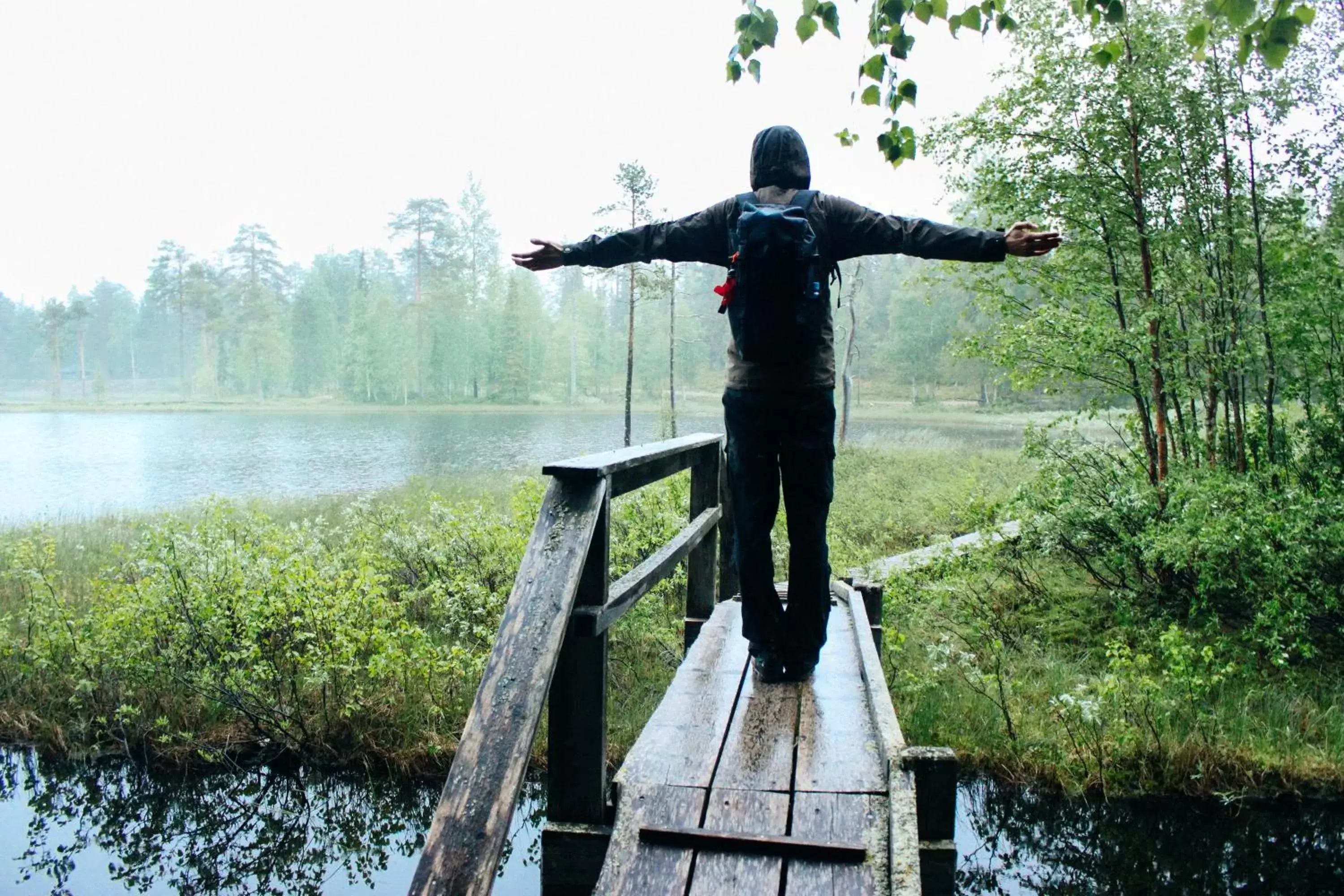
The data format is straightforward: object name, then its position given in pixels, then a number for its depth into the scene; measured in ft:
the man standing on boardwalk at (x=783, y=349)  9.19
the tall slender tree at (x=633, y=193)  81.97
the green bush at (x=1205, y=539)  18.84
